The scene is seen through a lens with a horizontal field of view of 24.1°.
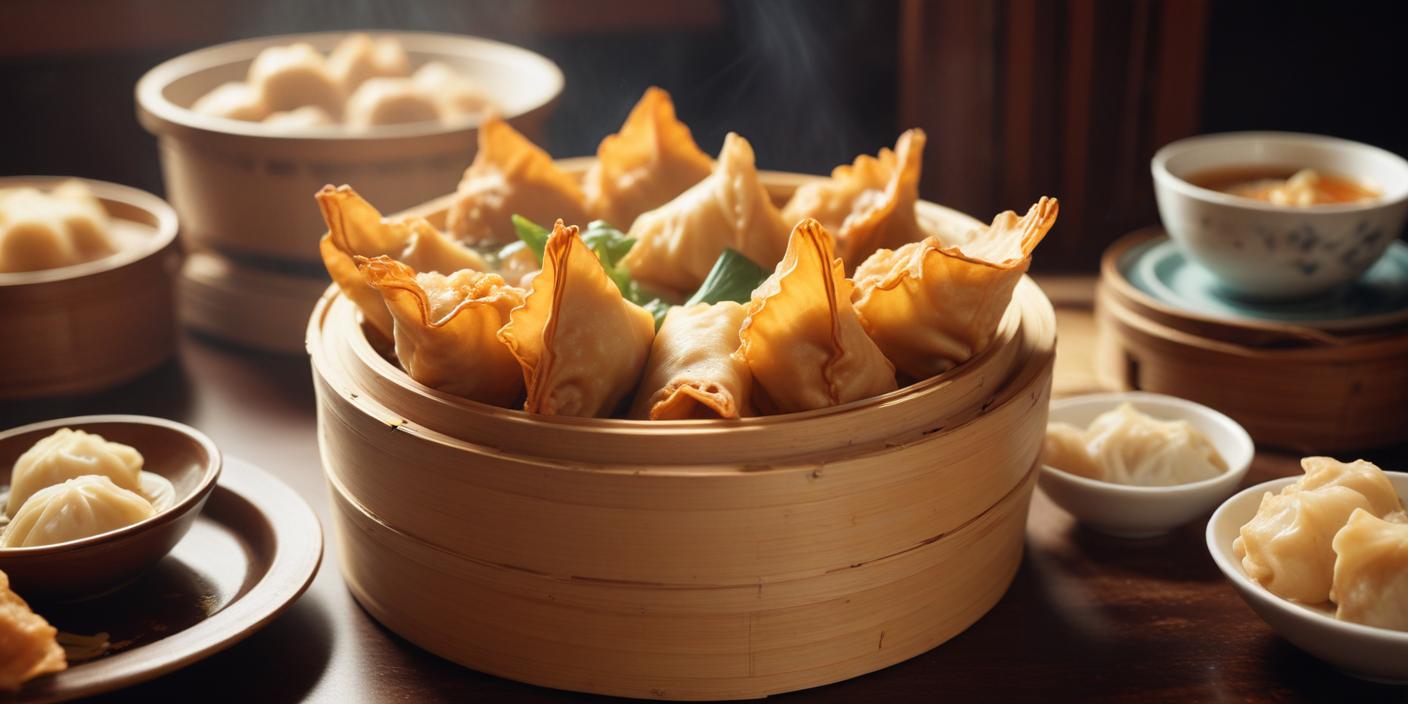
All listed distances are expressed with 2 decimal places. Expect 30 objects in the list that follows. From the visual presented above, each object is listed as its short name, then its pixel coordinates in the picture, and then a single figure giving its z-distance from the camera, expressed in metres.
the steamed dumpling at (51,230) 1.31
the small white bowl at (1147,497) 1.16
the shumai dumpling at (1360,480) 1.09
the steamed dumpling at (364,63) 1.46
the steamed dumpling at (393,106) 1.38
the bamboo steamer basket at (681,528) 1.05
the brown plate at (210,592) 1.06
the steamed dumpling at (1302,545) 1.08
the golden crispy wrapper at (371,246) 1.15
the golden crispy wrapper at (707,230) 1.19
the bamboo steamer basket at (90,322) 1.29
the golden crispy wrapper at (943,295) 1.09
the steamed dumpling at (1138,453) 1.17
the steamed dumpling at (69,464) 1.13
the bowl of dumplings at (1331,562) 1.06
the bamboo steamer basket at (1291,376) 1.24
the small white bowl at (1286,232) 1.26
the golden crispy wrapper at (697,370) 1.07
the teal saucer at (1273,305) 1.27
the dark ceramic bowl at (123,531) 1.09
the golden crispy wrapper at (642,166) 1.26
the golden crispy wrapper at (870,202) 1.20
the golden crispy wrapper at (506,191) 1.24
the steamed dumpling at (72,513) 1.10
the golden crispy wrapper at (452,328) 1.08
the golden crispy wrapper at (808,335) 1.07
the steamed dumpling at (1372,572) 1.05
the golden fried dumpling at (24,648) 1.04
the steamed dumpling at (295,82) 1.42
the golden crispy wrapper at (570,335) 1.07
